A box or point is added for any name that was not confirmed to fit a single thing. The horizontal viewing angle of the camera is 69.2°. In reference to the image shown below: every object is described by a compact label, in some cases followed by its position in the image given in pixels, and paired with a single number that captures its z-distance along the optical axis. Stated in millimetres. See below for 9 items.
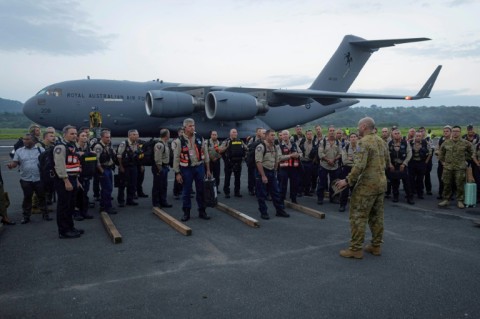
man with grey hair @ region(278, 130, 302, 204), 8258
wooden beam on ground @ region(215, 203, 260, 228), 6555
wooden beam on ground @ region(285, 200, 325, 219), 7177
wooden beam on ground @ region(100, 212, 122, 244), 5629
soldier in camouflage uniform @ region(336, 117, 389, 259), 4980
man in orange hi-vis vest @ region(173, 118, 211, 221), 7047
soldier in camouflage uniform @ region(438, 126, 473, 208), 8211
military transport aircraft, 15703
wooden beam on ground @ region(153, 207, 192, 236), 6062
